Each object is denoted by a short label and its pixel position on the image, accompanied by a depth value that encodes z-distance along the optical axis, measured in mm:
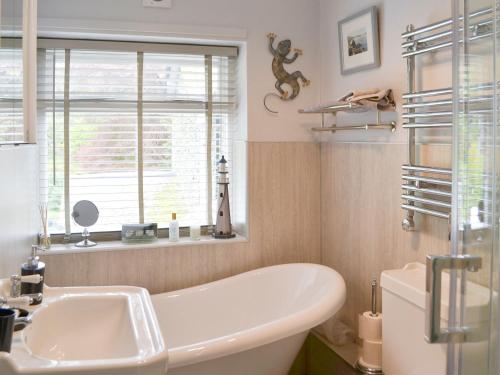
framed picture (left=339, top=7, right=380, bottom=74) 2592
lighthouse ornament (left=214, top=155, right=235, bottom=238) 3139
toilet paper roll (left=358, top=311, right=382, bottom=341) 2354
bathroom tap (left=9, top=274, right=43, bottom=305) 1722
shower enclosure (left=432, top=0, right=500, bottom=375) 938
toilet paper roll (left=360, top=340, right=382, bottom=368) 2355
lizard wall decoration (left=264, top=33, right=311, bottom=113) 3137
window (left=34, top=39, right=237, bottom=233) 3002
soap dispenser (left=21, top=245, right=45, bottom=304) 1872
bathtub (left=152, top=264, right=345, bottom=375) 2268
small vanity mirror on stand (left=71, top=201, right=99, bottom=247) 2873
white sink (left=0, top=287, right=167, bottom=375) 1336
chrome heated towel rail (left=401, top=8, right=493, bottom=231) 2059
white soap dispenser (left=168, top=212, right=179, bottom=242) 3033
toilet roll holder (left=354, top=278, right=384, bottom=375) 2359
